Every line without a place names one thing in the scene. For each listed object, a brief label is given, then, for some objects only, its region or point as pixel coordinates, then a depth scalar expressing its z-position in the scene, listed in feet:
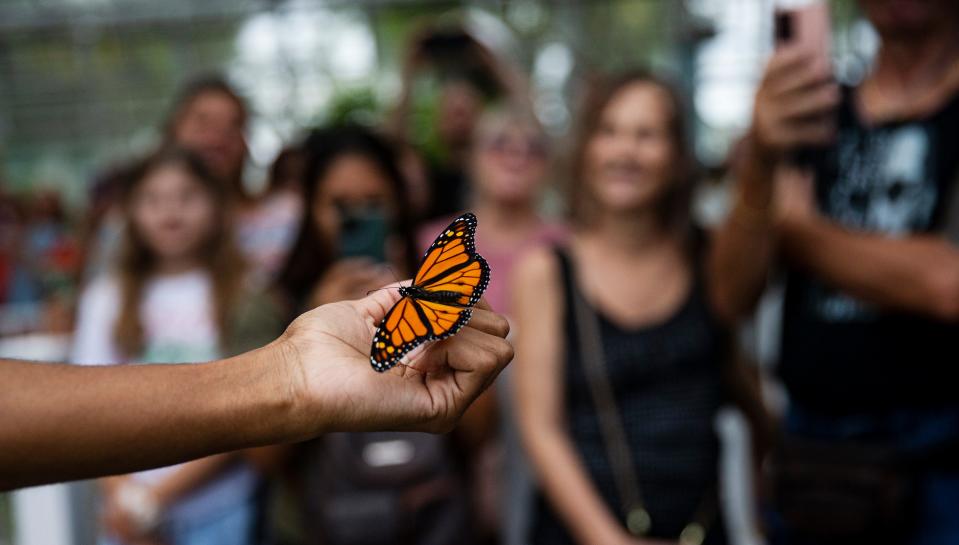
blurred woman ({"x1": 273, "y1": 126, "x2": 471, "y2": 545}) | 7.63
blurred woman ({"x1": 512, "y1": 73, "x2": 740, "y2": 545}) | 7.29
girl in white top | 8.68
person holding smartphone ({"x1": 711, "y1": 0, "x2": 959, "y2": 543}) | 6.11
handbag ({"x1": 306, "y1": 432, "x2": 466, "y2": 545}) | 7.63
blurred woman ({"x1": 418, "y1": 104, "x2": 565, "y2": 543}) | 10.25
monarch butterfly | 3.24
